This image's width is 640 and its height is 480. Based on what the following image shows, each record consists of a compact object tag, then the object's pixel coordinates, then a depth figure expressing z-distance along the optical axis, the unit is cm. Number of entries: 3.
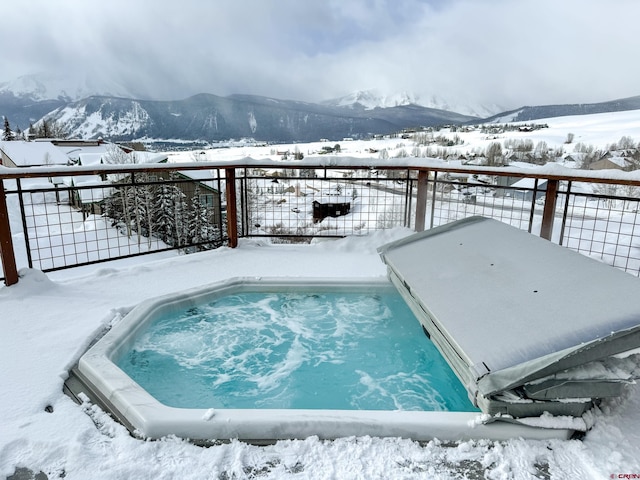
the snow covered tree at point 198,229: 1513
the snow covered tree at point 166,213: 1552
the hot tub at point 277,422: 157
